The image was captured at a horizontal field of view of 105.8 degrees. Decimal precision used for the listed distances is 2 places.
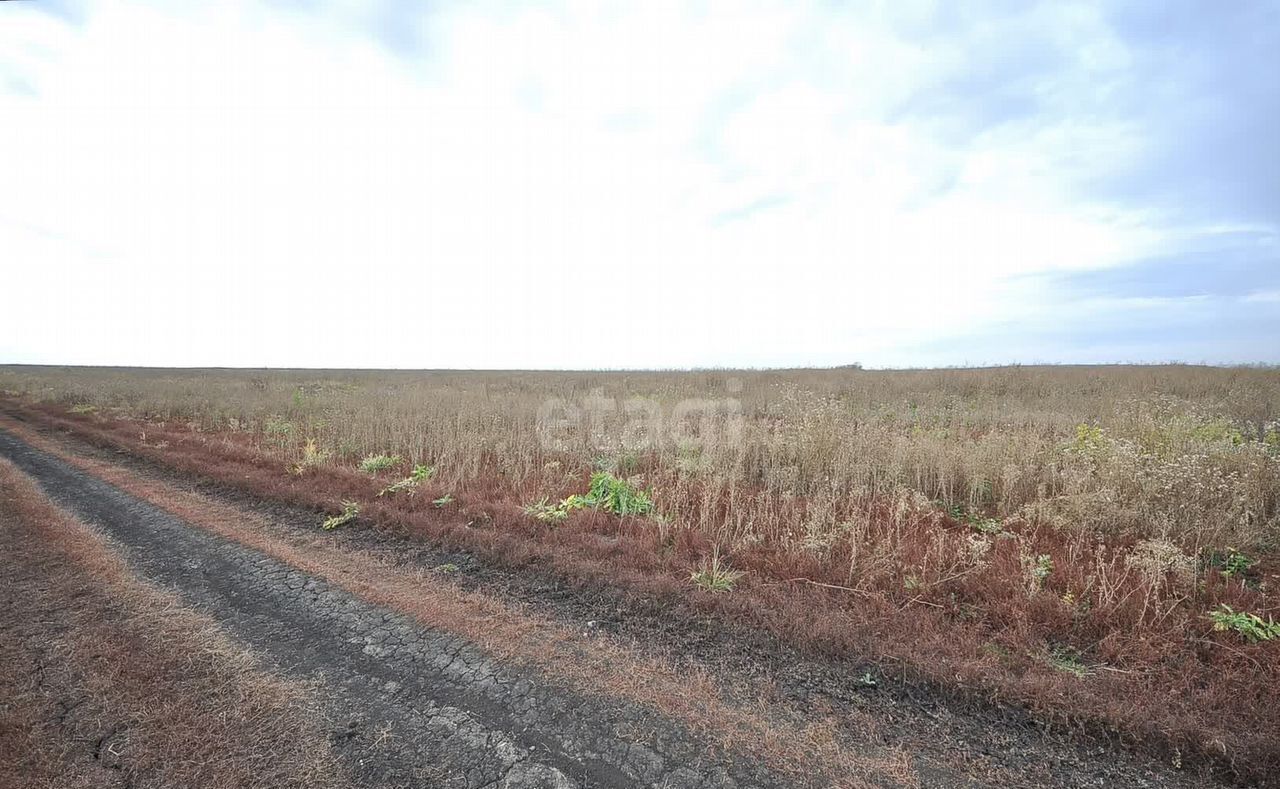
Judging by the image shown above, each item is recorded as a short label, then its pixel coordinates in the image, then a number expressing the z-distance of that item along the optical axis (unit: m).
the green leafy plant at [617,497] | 6.10
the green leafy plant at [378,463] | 8.39
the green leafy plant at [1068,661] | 3.07
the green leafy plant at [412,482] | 6.96
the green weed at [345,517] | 5.88
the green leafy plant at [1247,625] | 3.27
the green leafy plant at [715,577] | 4.18
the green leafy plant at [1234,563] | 4.32
